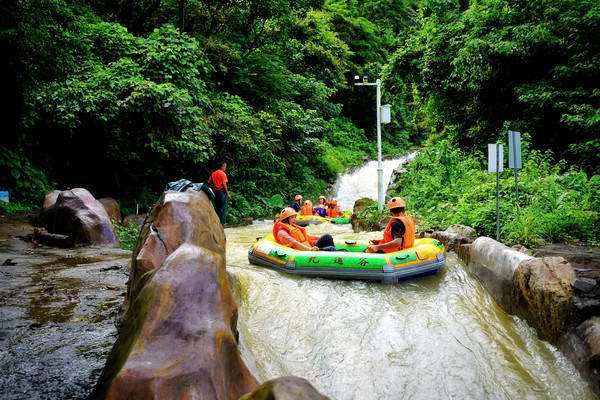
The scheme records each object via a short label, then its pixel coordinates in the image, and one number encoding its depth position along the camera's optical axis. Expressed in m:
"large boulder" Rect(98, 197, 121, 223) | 8.85
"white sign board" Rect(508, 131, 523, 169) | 5.94
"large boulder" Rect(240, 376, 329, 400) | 1.67
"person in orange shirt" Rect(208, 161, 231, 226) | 9.07
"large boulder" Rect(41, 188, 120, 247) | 6.52
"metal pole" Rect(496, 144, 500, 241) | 6.24
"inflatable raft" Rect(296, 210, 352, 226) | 12.65
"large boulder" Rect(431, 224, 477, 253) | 6.64
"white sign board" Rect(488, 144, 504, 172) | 6.21
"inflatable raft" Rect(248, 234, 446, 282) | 5.56
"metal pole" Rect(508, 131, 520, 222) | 5.94
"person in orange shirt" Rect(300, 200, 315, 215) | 14.34
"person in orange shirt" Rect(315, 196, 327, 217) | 15.02
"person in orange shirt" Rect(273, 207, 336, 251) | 6.61
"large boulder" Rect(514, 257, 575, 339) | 3.42
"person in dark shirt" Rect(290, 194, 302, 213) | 12.48
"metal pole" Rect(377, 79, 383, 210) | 12.08
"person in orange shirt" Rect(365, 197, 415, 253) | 6.06
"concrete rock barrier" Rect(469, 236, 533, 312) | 4.44
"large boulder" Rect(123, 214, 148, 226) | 9.24
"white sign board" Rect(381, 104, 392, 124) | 12.33
